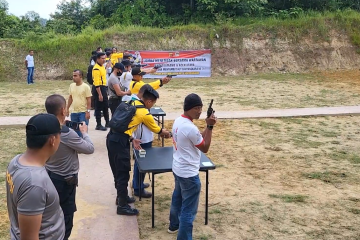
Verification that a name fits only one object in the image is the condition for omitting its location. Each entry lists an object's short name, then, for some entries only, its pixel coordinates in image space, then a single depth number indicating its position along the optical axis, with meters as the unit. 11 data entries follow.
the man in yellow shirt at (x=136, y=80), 7.07
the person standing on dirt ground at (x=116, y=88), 8.33
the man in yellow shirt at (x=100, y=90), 9.13
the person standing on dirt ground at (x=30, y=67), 19.84
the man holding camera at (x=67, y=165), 3.80
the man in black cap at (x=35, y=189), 2.26
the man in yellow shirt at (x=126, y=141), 4.97
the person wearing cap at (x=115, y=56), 13.71
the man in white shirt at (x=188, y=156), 4.14
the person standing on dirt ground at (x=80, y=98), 7.44
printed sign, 21.59
